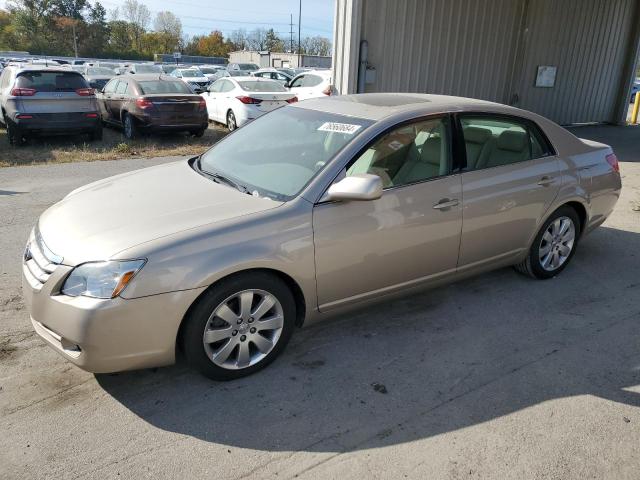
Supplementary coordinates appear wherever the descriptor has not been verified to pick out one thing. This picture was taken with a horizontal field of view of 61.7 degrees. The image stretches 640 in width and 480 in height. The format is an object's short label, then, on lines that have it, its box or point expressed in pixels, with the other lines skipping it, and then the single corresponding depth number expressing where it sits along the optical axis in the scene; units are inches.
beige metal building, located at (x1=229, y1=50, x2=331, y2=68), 2122.5
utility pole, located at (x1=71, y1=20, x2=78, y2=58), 2810.0
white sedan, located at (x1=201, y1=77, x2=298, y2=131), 479.8
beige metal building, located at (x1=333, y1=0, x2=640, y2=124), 428.8
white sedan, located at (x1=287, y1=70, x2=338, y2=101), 504.7
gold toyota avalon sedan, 110.9
